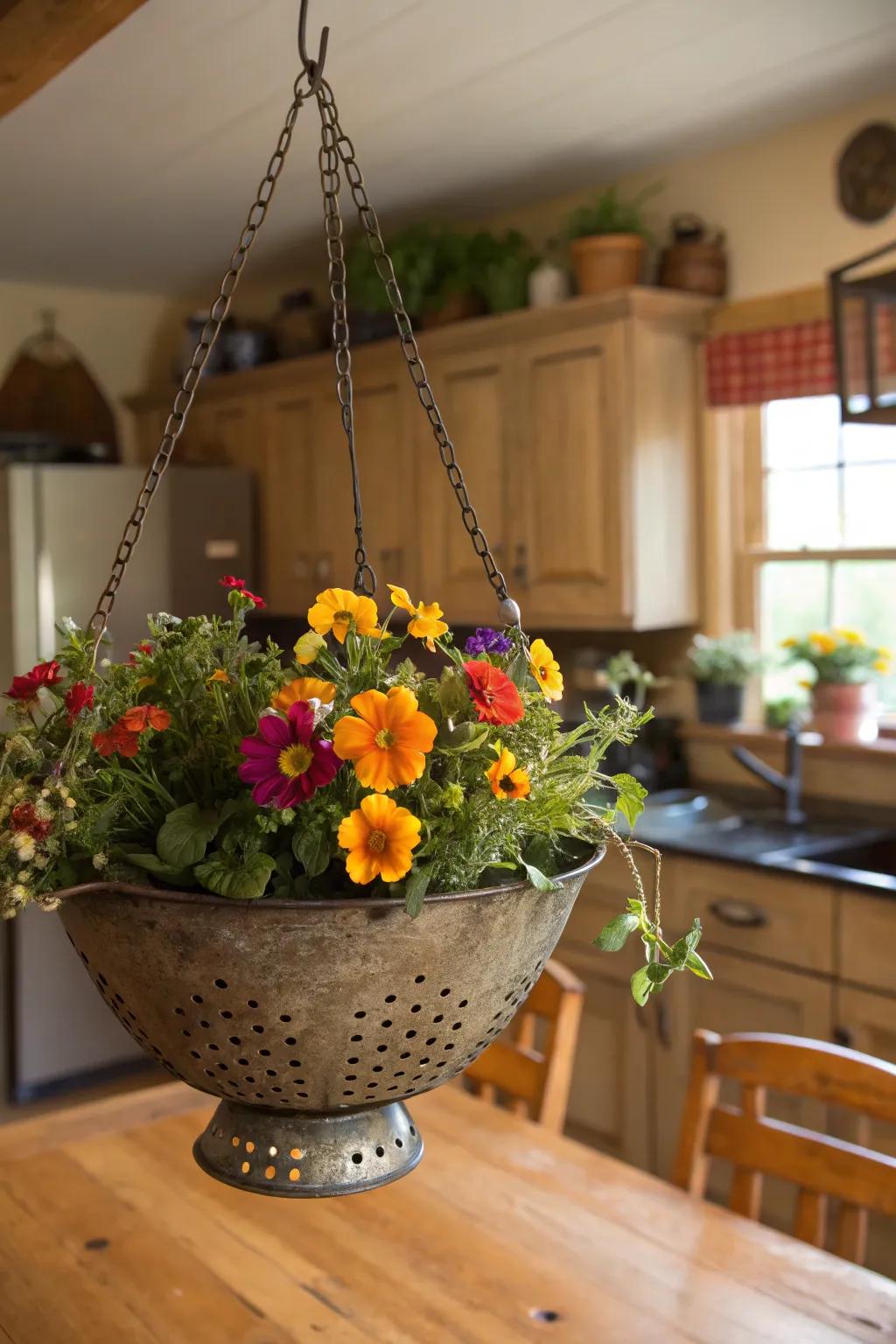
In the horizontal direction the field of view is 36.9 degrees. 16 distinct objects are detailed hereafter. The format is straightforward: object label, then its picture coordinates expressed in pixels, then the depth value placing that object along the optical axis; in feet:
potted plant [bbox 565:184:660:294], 11.09
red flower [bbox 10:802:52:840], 2.67
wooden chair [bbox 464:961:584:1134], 6.46
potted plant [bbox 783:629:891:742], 10.52
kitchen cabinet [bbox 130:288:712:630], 10.93
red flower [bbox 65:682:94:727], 2.85
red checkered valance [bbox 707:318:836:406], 10.61
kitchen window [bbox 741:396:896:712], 10.82
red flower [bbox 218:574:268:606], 3.03
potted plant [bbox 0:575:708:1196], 2.55
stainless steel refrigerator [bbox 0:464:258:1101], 12.95
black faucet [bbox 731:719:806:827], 10.65
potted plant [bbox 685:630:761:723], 11.35
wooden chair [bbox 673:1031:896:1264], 5.22
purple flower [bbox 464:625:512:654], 3.07
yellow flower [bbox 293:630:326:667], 2.89
